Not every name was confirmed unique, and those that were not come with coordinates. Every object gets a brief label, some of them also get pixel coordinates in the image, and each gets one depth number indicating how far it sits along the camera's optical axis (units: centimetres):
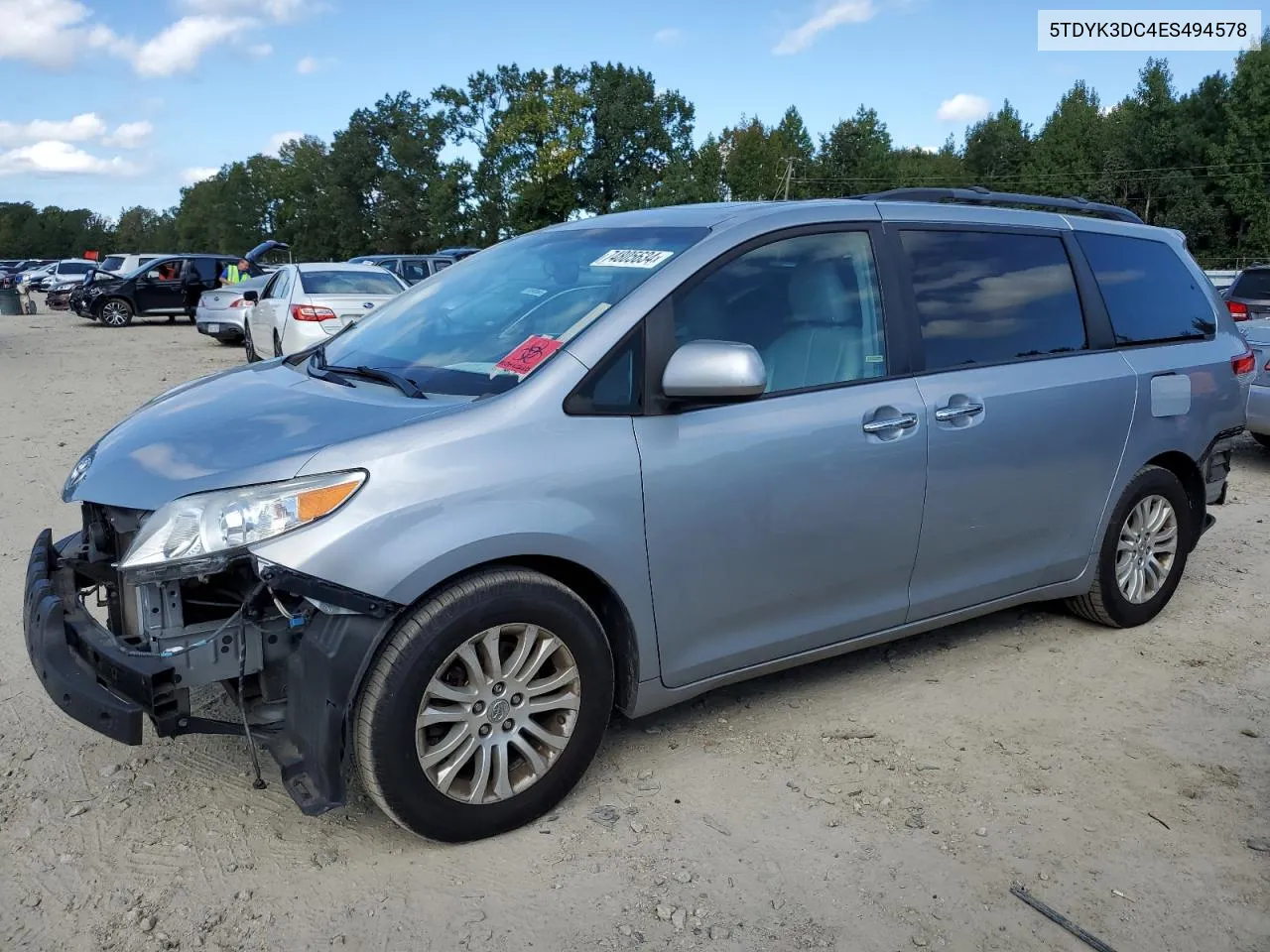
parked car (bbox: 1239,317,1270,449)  842
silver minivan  277
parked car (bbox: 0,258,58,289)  4951
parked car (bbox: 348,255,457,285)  2441
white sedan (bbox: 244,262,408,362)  1298
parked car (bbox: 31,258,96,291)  4425
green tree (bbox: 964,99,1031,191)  8475
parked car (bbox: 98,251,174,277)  3168
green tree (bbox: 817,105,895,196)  8412
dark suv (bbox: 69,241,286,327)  2655
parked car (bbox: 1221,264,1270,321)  1132
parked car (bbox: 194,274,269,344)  1961
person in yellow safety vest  2479
